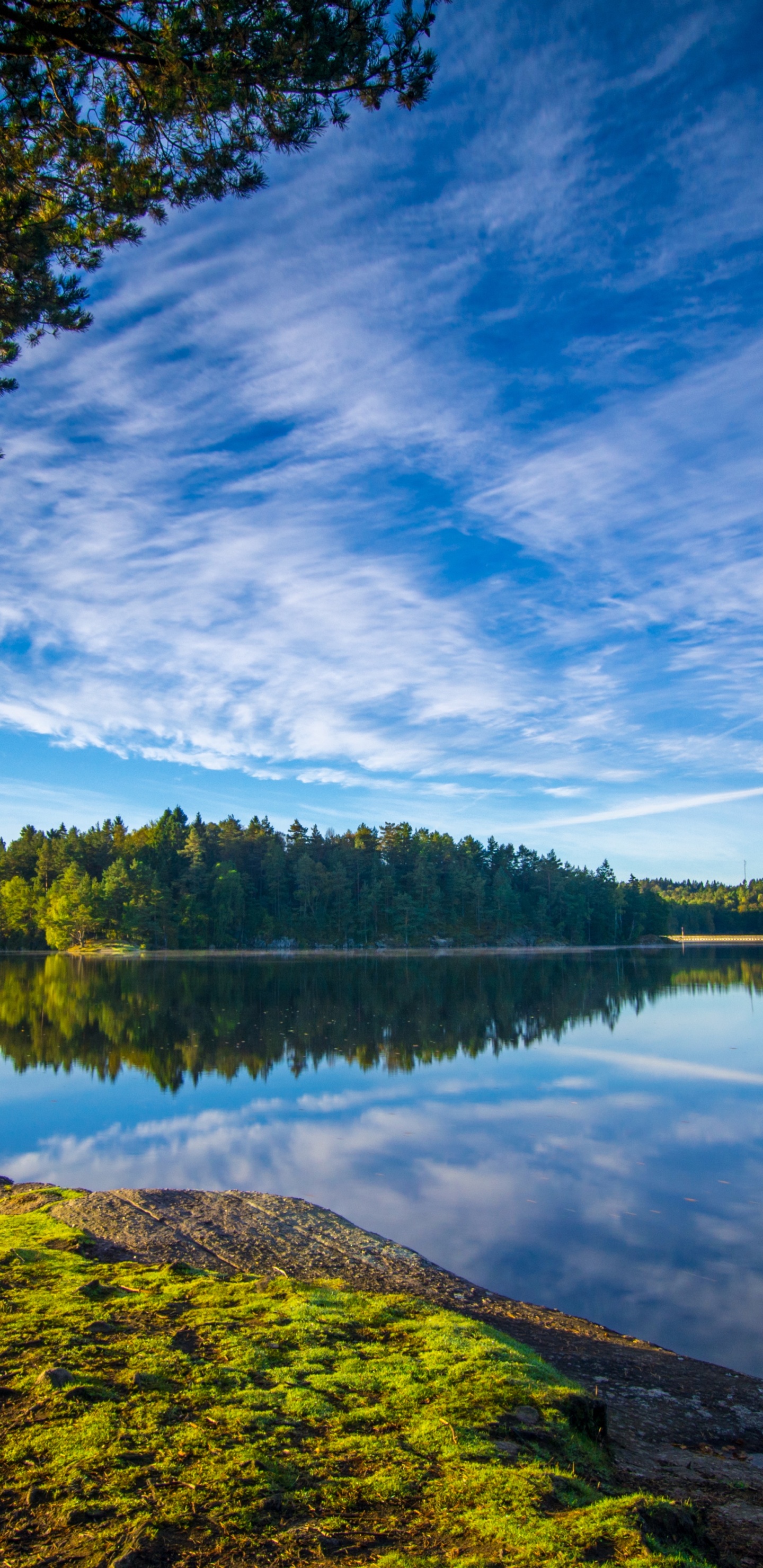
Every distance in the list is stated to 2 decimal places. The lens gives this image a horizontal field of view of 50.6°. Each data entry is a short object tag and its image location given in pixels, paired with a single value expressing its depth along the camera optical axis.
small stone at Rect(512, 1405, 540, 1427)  5.82
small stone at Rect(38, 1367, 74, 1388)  5.75
